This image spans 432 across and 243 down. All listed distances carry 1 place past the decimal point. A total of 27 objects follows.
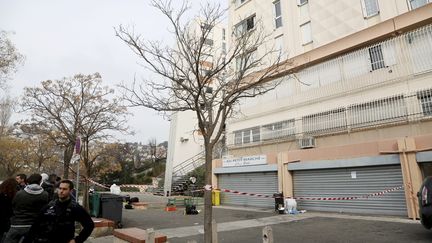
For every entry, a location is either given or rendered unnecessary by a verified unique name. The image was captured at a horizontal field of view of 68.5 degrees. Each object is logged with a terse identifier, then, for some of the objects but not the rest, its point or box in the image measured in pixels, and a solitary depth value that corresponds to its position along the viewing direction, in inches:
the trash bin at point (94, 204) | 470.9
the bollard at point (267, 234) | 201.5
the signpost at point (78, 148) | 381.7
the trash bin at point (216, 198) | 860.6
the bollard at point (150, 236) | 247.9
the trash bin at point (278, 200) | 653.3
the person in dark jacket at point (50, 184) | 344.5
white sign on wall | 759.6
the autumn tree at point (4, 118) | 1293.1
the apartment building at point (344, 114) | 530.6
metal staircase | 1186.0
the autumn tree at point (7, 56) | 632.4
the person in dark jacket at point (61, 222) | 159.6
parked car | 306.1
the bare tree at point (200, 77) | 295.6
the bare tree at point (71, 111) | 670.5
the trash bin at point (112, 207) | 449.1
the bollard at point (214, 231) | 281.0
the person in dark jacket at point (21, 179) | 289.4
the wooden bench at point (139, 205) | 774.5
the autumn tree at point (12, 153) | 1224.5
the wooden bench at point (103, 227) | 395.8
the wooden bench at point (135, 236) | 250.3
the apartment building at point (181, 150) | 1288.6
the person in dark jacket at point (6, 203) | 226.7
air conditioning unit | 666.8
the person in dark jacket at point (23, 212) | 202.8
